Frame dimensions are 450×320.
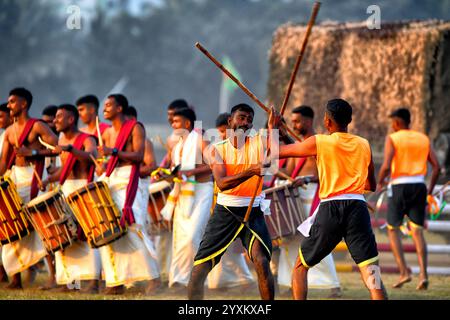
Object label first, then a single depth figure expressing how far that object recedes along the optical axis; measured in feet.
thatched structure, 60.03
